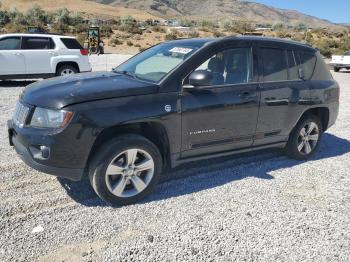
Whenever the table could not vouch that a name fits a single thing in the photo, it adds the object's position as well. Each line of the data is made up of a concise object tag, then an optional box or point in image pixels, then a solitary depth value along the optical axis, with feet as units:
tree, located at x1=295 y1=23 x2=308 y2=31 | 234.13
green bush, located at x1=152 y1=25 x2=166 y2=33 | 155.12
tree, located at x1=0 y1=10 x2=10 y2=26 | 141.92
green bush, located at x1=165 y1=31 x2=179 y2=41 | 134.59
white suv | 37.91
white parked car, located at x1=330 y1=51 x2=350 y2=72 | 71.97
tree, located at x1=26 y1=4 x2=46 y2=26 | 153.12
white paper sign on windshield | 15.36
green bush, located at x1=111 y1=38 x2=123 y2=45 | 112.57
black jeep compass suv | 12.44
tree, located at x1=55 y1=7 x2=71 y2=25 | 154.55
